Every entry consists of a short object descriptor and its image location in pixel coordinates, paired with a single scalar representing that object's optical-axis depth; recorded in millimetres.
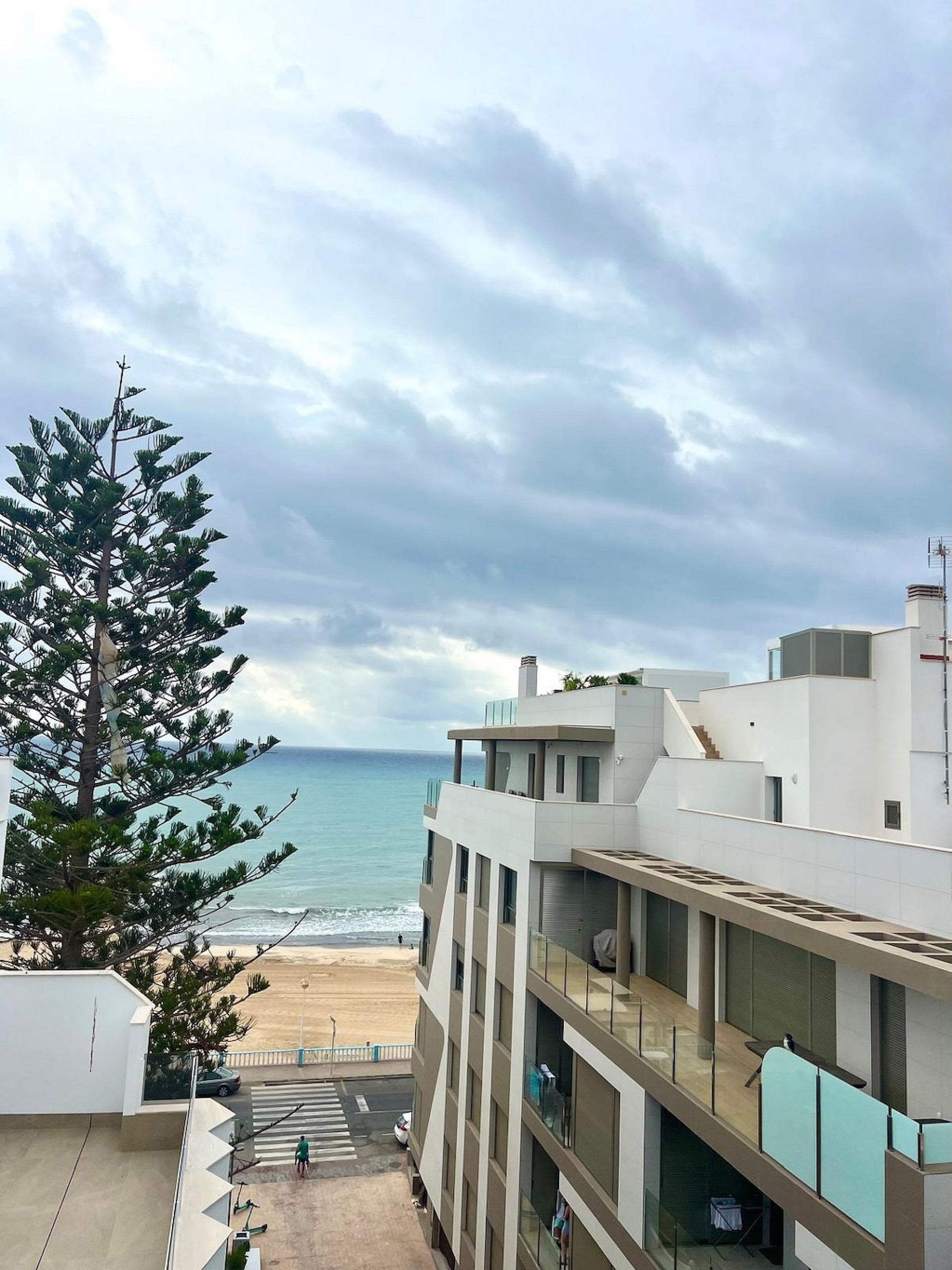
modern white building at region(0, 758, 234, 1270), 7410
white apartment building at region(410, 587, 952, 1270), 7934
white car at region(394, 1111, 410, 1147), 25844
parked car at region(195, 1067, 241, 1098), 28047
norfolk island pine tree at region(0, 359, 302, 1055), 18703
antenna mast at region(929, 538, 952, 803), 15078
